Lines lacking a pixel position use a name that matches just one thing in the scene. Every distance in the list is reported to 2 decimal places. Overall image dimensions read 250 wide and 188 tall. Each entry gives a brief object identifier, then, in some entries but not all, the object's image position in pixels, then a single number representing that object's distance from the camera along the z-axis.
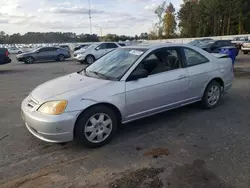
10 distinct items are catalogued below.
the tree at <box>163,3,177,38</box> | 65.44
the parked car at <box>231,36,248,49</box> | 26.51
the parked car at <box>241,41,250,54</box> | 20.21
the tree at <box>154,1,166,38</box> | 65.44
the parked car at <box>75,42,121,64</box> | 16.98
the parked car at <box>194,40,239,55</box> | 13.97
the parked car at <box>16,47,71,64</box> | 18.97
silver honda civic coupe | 3.28
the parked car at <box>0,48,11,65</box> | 13.39
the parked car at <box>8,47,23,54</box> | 36.41
